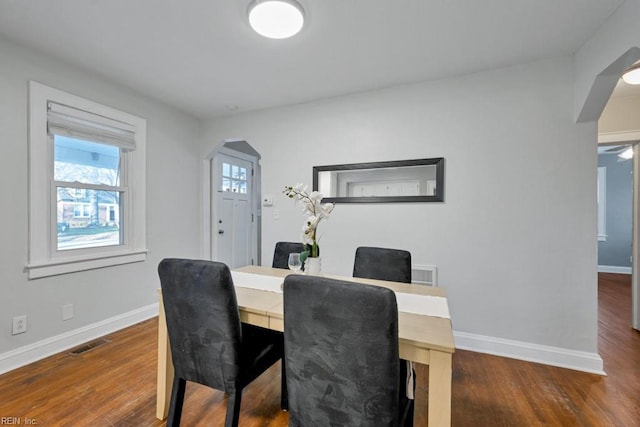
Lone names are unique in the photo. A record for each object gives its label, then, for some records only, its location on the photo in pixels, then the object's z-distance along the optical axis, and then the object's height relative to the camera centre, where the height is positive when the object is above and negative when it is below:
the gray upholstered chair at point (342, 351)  0.93 -0.49
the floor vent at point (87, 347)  2.30 -1.15
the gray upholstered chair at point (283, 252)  2.29 -0.33
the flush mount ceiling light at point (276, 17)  1.57 +1.14
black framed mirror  2.59 +0.32
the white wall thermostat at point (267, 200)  3.31 +0.15
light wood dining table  1.04 -0.51
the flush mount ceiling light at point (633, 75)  2.10 +1.07
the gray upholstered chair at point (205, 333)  1.28 -0.57
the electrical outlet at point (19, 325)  2.06 -0.85
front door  3.92 +0.02
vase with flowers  1.60 -0.04
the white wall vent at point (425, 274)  2.54 -0.57
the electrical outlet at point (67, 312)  2.35 -0.85
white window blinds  2.27 +0.76
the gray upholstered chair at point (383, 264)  1.97 -0.37
